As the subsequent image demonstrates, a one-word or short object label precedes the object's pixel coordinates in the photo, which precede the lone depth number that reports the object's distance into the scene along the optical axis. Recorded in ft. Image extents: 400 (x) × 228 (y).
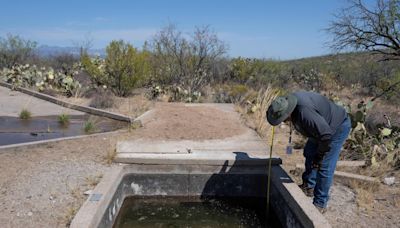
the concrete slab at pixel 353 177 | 19.39
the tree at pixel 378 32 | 41.63
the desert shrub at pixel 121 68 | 47.60
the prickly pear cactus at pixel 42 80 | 47.27
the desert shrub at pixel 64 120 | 32.42
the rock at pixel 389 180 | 19.84
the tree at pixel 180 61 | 52.60
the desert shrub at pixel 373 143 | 22.00
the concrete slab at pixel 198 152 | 21.22
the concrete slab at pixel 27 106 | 36.94
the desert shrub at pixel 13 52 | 87.04
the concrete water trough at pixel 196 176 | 20.45
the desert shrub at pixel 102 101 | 40.54
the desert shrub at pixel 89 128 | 29.30
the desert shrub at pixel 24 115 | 33.91
